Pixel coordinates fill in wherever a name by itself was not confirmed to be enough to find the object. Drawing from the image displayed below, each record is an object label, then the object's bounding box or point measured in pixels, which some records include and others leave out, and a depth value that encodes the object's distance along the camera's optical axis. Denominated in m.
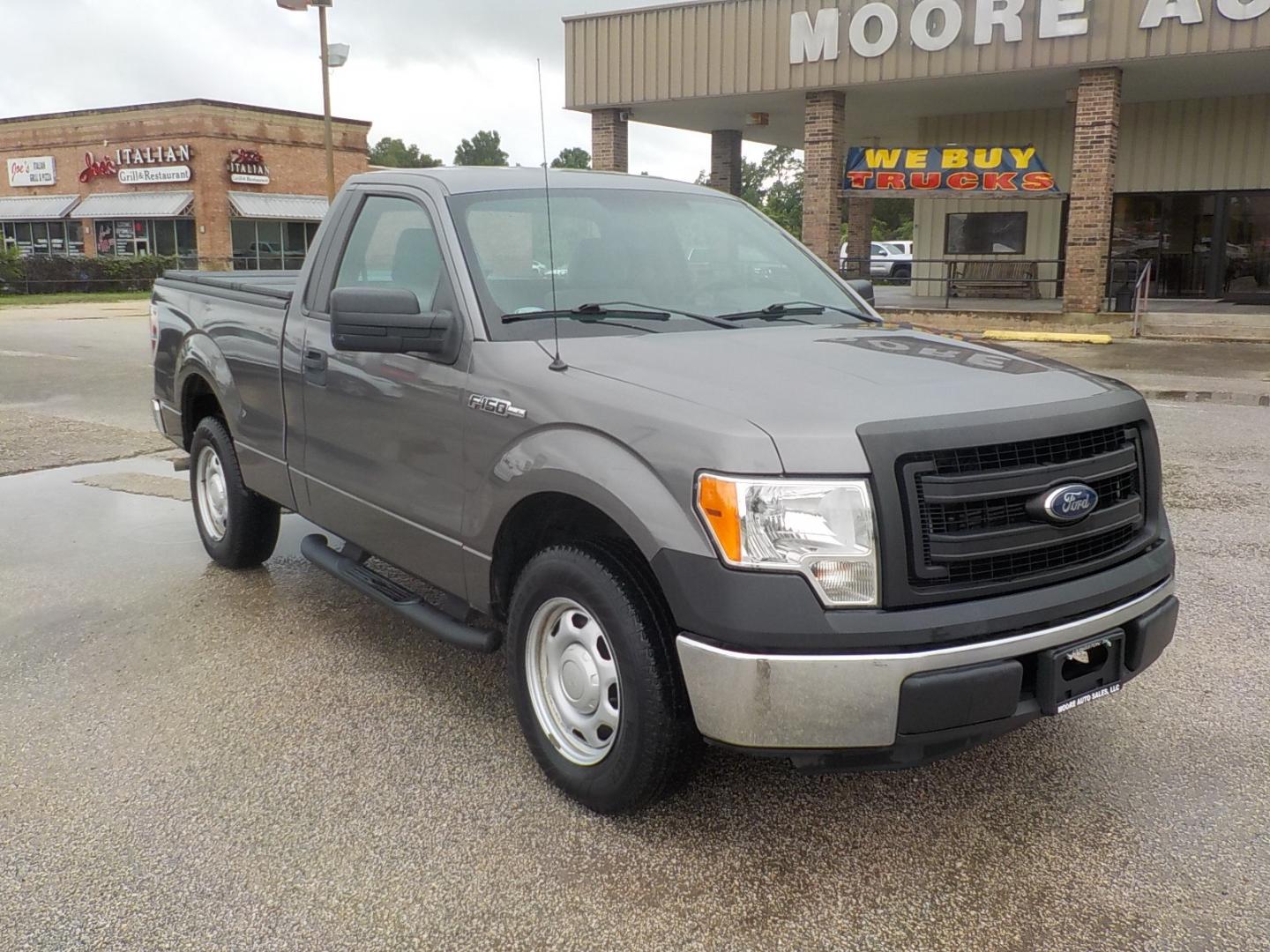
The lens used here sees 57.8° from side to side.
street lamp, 25.11
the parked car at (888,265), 39.58
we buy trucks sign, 21.03
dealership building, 19.08
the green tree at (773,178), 82.50
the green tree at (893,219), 71.19
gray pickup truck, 2.80
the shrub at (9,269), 35.88
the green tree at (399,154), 101.96
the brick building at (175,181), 44.78
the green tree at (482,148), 141.12
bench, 25.00
